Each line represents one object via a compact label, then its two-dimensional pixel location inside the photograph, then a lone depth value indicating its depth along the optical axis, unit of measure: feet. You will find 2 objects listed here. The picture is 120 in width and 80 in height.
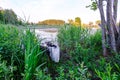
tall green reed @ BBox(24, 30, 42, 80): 4.06
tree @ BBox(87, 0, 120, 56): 5.76
